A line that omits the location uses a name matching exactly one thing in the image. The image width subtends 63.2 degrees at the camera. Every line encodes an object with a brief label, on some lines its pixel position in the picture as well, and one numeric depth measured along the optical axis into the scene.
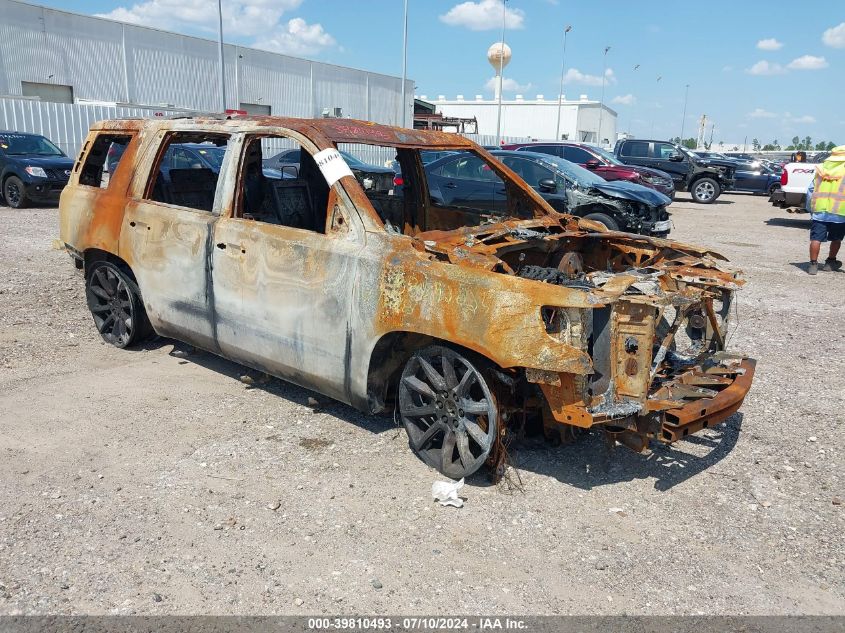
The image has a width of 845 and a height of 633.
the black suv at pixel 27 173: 14.75
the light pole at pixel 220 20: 23.52
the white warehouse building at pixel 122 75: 23.50
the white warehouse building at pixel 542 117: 75.06
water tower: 59.97
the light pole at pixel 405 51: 28.53
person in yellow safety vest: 9.59
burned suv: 3.43
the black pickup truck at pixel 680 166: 22.45
